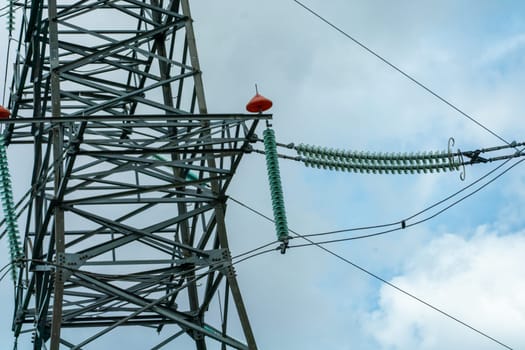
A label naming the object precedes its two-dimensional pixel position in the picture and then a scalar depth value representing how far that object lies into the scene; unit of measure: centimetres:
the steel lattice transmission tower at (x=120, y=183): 1972
